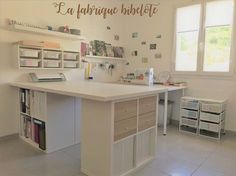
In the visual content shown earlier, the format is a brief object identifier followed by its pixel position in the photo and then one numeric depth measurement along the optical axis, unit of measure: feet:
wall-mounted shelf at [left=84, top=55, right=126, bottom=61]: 12.05
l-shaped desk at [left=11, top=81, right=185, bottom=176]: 5.70
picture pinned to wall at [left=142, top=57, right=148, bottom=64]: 13.47
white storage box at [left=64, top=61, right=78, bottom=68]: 10.54
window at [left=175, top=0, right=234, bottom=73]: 10.35
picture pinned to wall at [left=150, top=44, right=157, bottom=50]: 12.91
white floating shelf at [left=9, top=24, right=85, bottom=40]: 8.59
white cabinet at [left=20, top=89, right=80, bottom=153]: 7.85
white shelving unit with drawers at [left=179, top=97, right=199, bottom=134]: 10.34
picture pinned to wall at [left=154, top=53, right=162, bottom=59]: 12.73
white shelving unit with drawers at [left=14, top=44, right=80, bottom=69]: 8.77
